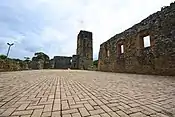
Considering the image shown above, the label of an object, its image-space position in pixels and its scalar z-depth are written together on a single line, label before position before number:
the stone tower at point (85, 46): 18.27
